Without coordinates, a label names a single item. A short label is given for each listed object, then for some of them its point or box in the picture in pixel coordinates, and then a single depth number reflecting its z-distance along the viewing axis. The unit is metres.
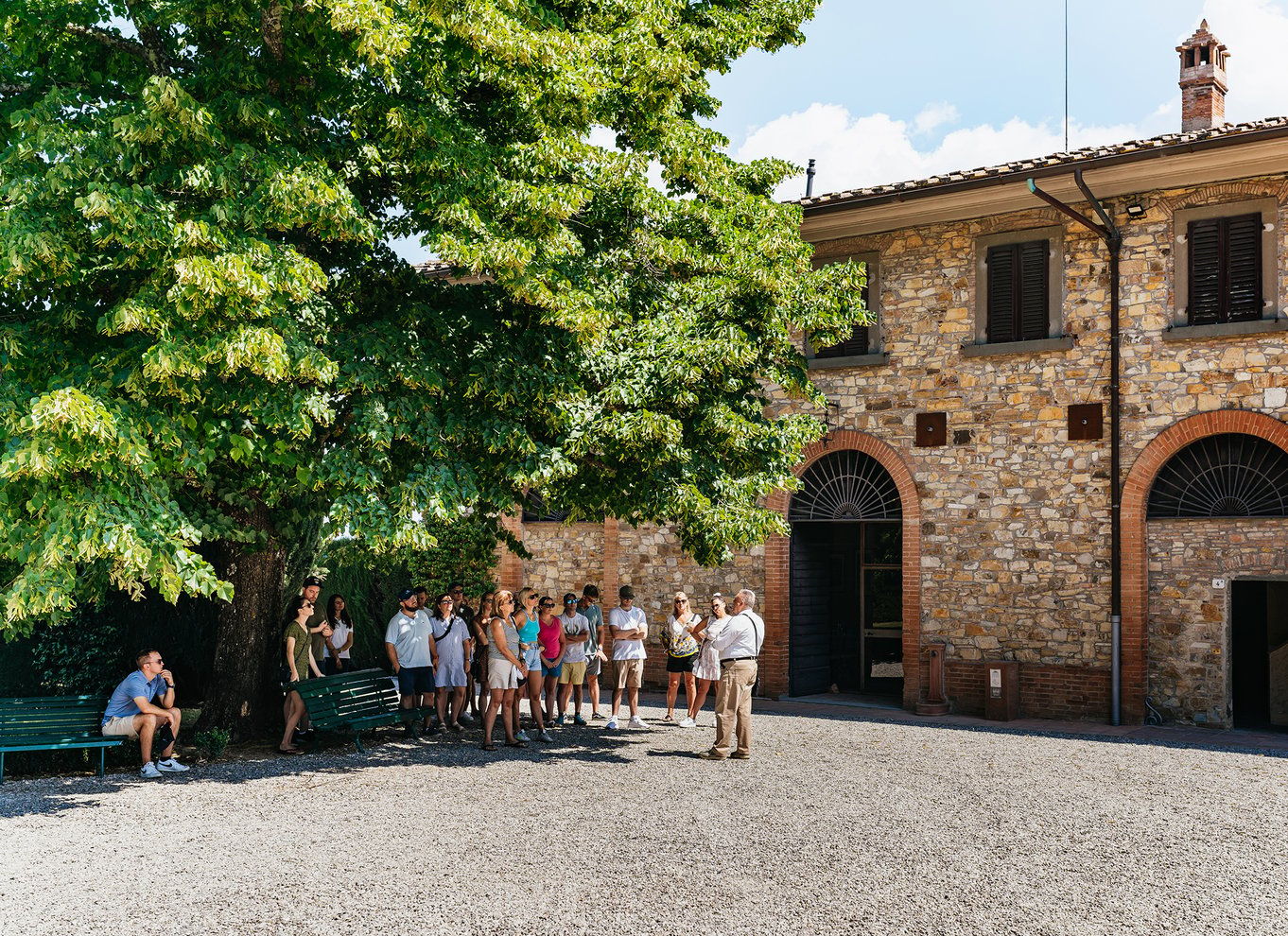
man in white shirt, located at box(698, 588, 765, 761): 11.20
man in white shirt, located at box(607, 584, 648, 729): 13.24
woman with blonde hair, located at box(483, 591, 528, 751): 11.27
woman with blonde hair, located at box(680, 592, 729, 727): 11.64
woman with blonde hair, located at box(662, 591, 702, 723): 13.26
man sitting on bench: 10.22
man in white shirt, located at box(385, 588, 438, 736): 12.39
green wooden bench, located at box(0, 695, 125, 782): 10.01
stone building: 13.77
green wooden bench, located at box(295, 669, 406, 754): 11.41
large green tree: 8.53
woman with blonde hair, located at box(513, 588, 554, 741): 11.88
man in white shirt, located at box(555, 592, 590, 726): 13.12
